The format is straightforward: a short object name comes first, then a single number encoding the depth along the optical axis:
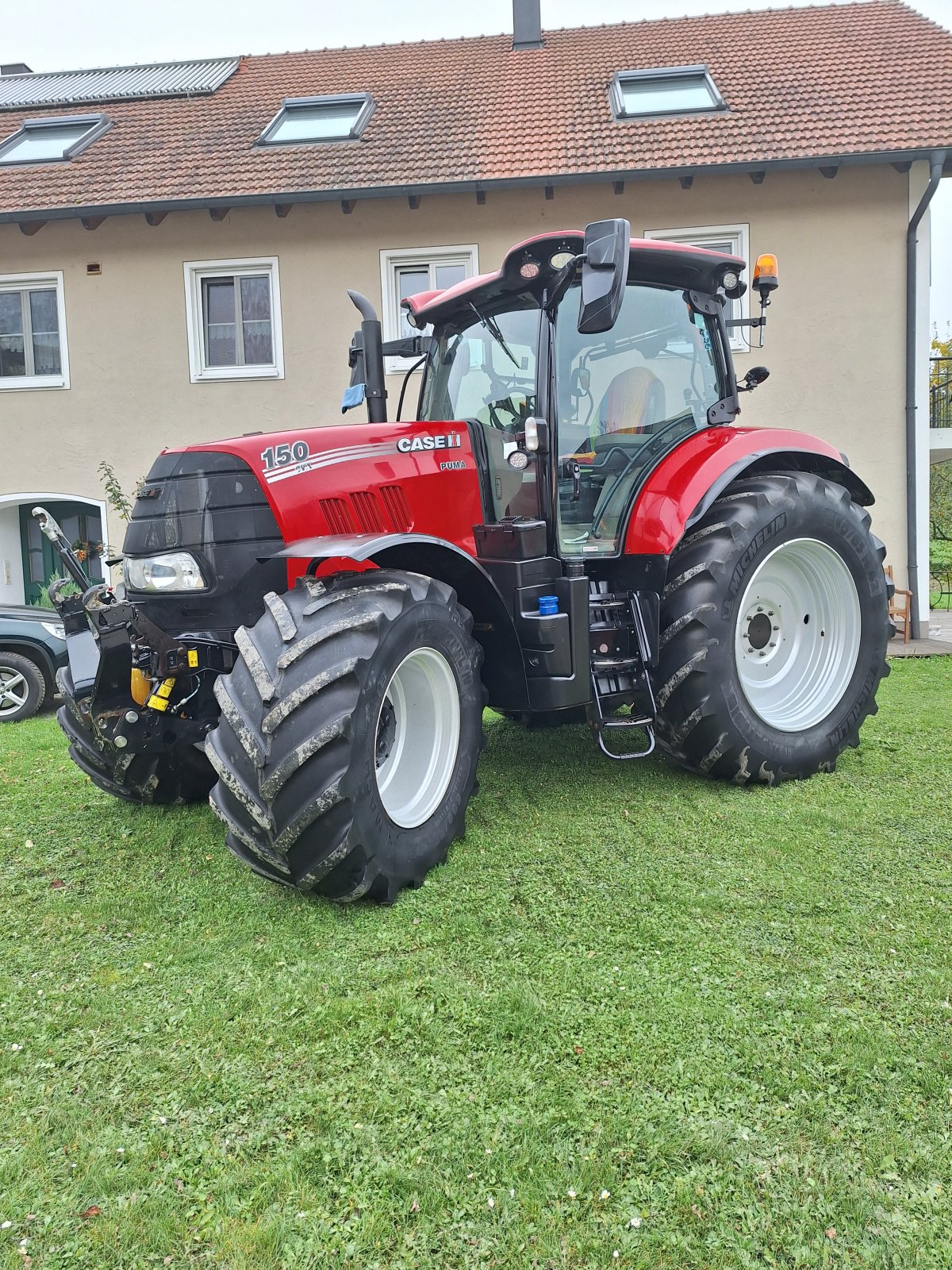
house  9.40
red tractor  2.79
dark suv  7.02
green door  11.25
